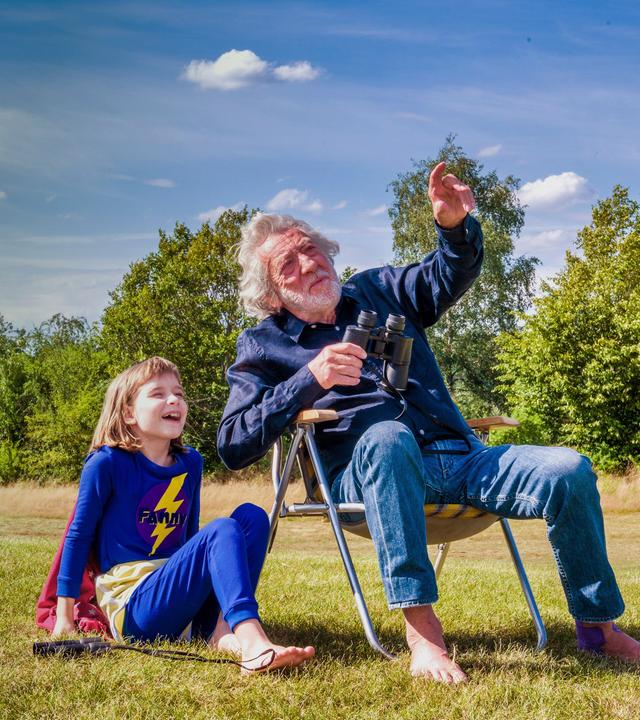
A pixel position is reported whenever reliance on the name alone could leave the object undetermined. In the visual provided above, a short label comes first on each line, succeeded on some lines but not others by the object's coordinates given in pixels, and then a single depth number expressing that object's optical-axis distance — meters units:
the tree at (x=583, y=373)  20.14
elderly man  2.72
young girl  2.81
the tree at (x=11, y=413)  30.19
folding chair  3.00
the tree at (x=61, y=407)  27.42
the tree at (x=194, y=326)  22.94
